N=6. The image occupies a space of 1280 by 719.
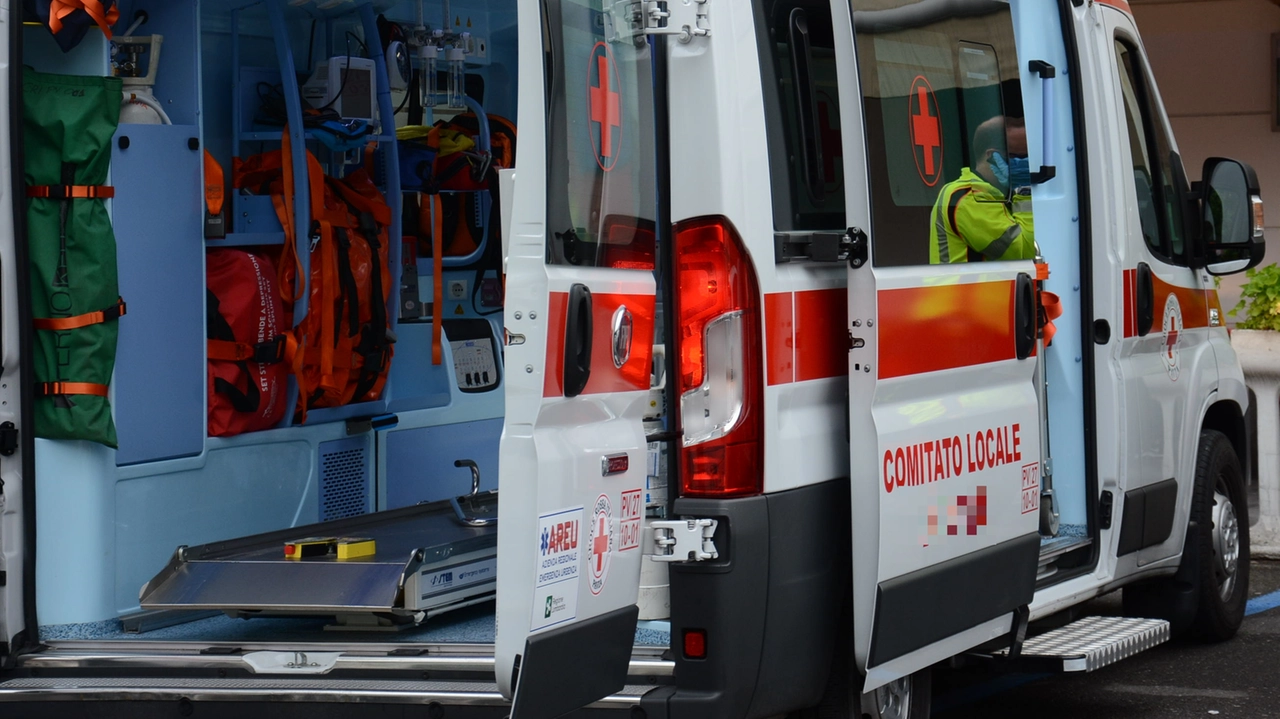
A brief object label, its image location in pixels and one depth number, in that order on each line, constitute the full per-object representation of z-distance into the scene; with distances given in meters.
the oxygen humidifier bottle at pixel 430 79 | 13.50
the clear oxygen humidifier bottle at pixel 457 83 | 13.80
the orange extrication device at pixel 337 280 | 11.48
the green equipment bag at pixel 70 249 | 8.95
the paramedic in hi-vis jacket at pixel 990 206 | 8.16
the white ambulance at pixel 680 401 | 6.81
